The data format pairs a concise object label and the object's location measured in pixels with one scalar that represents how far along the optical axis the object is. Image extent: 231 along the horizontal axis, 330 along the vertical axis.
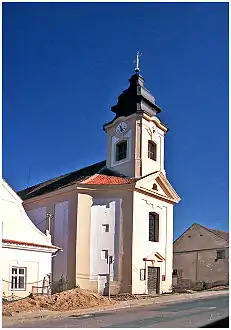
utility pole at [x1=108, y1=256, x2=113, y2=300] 11.47
